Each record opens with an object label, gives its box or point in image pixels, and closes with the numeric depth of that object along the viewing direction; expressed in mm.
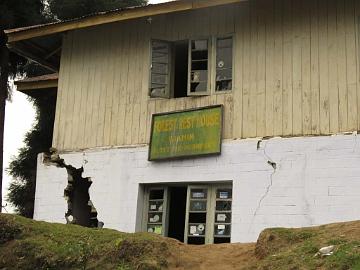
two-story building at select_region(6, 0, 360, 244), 10508
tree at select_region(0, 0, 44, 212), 20438
